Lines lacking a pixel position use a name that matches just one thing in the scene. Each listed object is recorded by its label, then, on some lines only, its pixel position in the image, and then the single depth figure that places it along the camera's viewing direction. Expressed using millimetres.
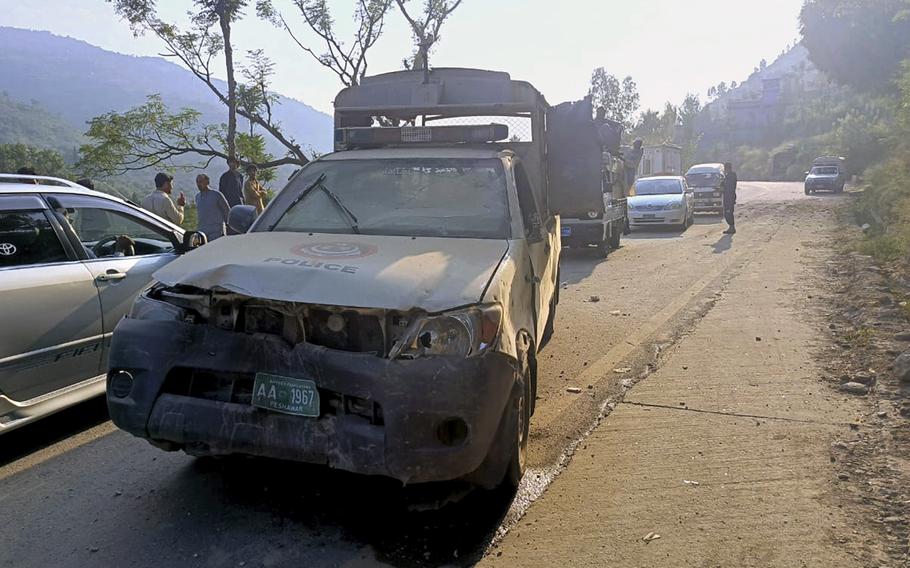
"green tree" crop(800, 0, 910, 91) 41719
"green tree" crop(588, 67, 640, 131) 63281
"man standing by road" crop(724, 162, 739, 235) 18719
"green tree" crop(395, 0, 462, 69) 23406
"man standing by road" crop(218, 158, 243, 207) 11664
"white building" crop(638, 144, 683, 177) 36250
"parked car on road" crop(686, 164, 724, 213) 25938
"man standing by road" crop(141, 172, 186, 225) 9285
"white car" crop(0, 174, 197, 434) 4176
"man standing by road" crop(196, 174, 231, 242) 9148
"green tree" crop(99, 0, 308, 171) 19500
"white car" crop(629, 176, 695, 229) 20062
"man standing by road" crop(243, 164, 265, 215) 12000
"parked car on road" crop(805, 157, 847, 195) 35969
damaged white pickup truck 3010
